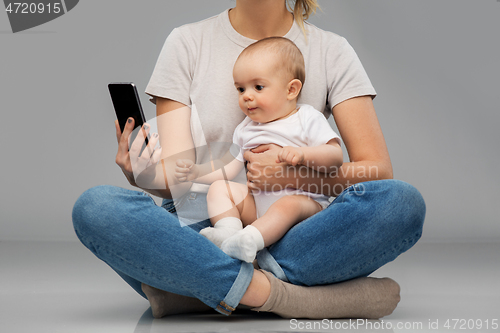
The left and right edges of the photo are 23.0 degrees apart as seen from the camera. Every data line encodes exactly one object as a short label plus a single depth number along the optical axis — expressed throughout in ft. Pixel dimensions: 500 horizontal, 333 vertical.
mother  6.94
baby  7.35
